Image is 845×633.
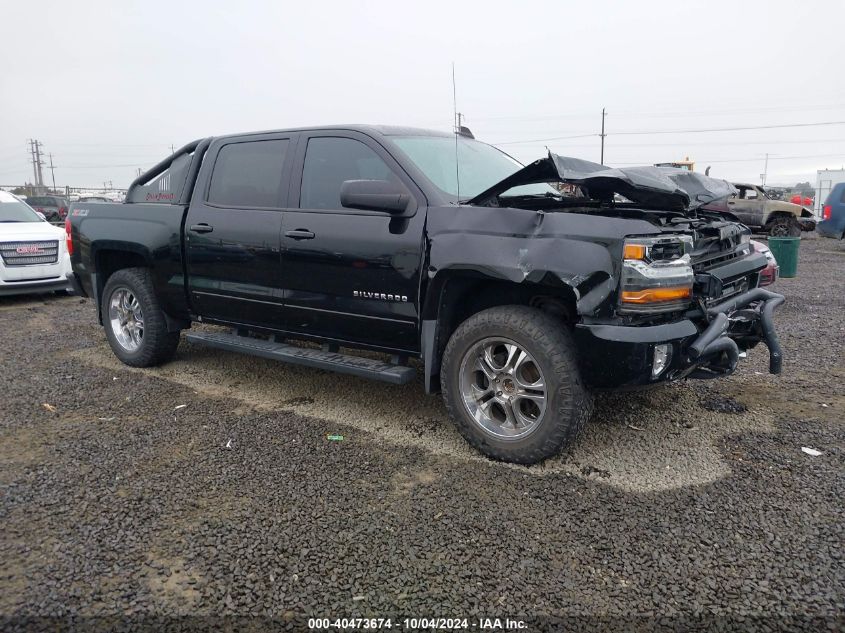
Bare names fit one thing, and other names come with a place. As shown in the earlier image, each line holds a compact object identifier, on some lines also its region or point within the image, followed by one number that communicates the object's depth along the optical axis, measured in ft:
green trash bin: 35.06
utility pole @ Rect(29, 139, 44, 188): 237.86
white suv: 28.27
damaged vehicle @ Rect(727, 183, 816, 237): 58.13
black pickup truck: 10.34
